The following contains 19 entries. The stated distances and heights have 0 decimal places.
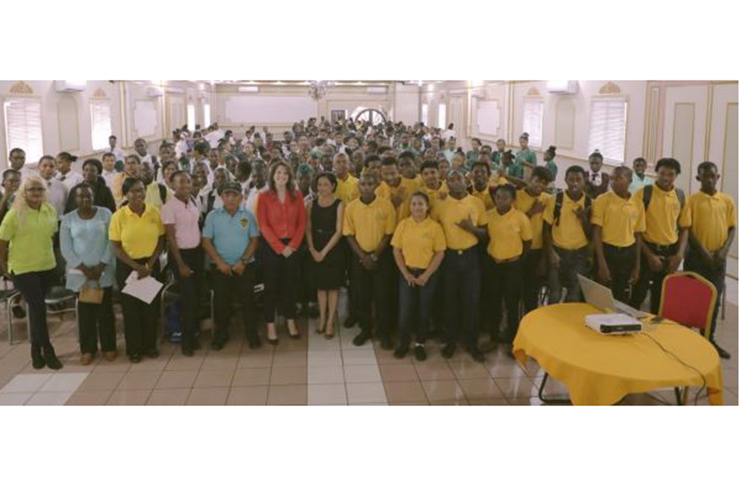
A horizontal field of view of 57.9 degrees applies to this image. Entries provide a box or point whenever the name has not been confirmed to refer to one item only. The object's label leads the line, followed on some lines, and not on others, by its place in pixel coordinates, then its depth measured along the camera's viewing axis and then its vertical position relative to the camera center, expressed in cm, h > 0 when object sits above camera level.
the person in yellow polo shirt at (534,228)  588 -83
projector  427 -121
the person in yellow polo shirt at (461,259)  567 -107
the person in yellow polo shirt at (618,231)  577 -85
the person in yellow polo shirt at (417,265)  560 -112
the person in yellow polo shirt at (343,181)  706 -52
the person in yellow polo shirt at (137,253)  559 -103
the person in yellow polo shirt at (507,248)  560 -97
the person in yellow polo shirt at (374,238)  595 -94
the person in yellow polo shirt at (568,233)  579 -87
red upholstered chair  498 -125
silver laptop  470 -118
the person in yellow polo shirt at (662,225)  595 -82
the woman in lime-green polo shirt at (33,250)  546 -97
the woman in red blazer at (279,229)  606 -88
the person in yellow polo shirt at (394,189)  631 -55
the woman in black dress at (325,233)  614 -93
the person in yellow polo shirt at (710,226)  600 -82
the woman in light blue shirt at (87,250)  555 -99
